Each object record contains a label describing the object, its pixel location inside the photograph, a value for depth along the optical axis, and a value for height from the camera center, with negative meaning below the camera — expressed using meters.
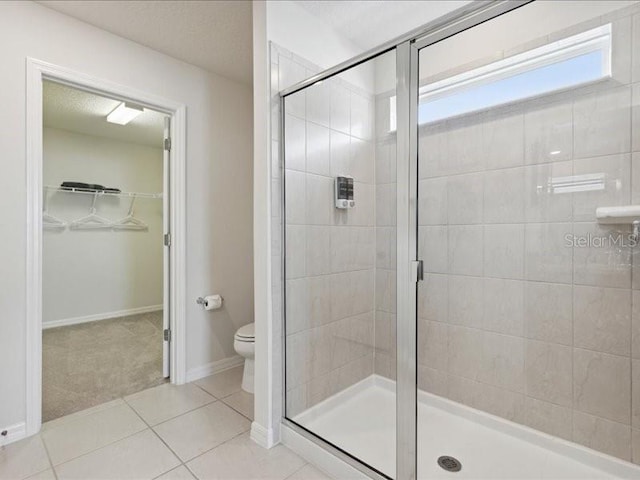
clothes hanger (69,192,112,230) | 4.35 +0.21
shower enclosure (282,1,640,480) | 1.54 -0.05
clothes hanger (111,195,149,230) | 4.71 +0.21
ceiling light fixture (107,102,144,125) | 3.49 +1.30
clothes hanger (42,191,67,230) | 4.12 +0.20
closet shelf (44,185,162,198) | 4.09 +0.58
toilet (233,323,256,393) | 2.45 -0.79
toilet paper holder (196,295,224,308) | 2.69 -0.49
